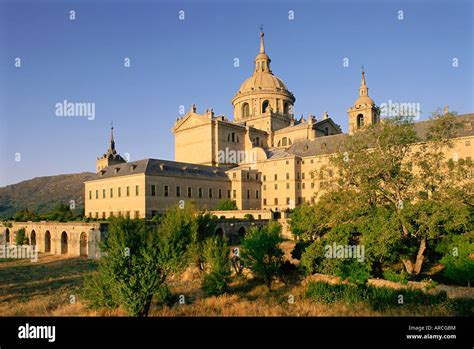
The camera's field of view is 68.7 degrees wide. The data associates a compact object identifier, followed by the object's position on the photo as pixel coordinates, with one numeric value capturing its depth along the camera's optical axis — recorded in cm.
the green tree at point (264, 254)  2200
